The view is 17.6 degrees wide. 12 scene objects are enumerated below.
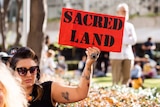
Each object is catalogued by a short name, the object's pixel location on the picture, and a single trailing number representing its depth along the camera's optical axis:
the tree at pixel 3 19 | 16.53
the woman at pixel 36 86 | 3.84
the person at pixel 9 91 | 3.00
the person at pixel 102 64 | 18.94
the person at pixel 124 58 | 8.77
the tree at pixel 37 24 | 8.92
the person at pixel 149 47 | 19.44
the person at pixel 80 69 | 17.48
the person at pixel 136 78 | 11.75
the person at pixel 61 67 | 15.43
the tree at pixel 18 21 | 16.56
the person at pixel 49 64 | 12.33
